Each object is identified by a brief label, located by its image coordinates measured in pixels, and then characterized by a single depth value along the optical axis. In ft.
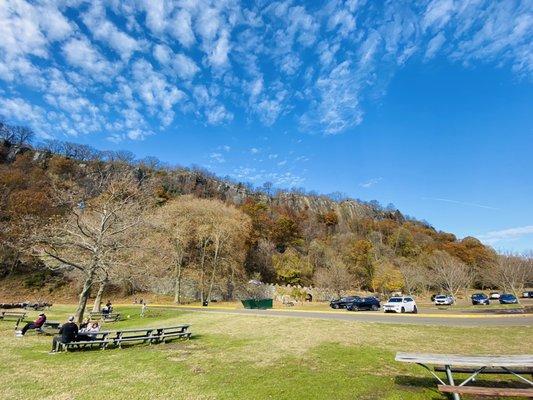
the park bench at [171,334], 48.75
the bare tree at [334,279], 196.06
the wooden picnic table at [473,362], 19.48
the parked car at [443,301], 155.94
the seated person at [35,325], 52.42
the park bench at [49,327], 55.88
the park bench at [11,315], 70.64
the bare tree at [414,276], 208.41
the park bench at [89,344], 41.45
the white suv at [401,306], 103.77
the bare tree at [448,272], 183.71
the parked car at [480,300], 161.66
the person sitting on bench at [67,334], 41.27
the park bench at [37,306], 106.01
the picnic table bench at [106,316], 81.10
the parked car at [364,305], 118.32
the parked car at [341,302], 122.73
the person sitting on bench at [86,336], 44.11
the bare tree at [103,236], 65.05
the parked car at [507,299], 171.94
